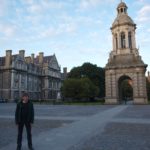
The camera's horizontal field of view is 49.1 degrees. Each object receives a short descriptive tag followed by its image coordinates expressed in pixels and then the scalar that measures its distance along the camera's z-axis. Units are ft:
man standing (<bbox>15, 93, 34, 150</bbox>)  18.96
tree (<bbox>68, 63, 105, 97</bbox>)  185.56
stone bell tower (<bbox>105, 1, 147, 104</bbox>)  118.97
